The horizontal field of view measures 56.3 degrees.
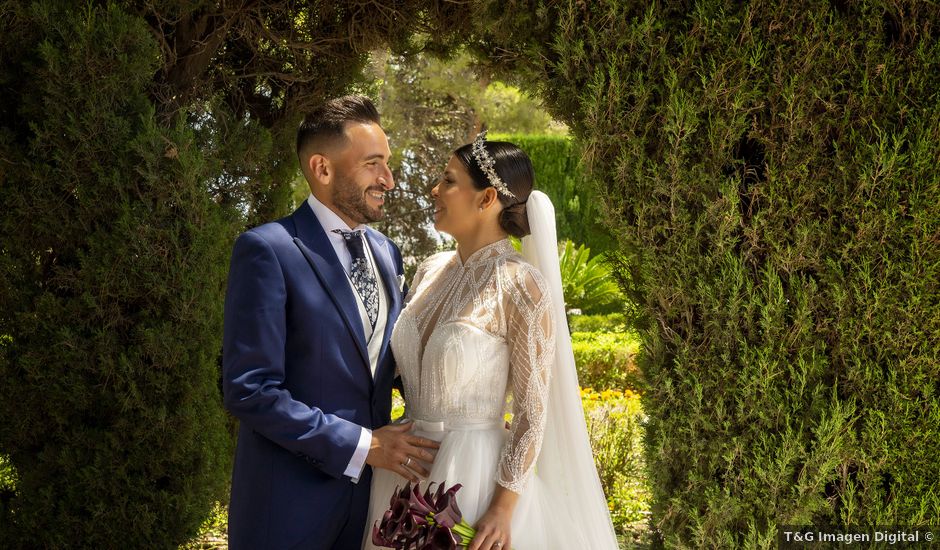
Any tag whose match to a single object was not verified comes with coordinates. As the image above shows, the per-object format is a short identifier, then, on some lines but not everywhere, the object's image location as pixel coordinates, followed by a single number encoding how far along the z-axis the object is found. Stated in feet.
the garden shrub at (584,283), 44.96
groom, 9.68
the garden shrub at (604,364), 32.91
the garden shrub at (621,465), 20.01
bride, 9.71
